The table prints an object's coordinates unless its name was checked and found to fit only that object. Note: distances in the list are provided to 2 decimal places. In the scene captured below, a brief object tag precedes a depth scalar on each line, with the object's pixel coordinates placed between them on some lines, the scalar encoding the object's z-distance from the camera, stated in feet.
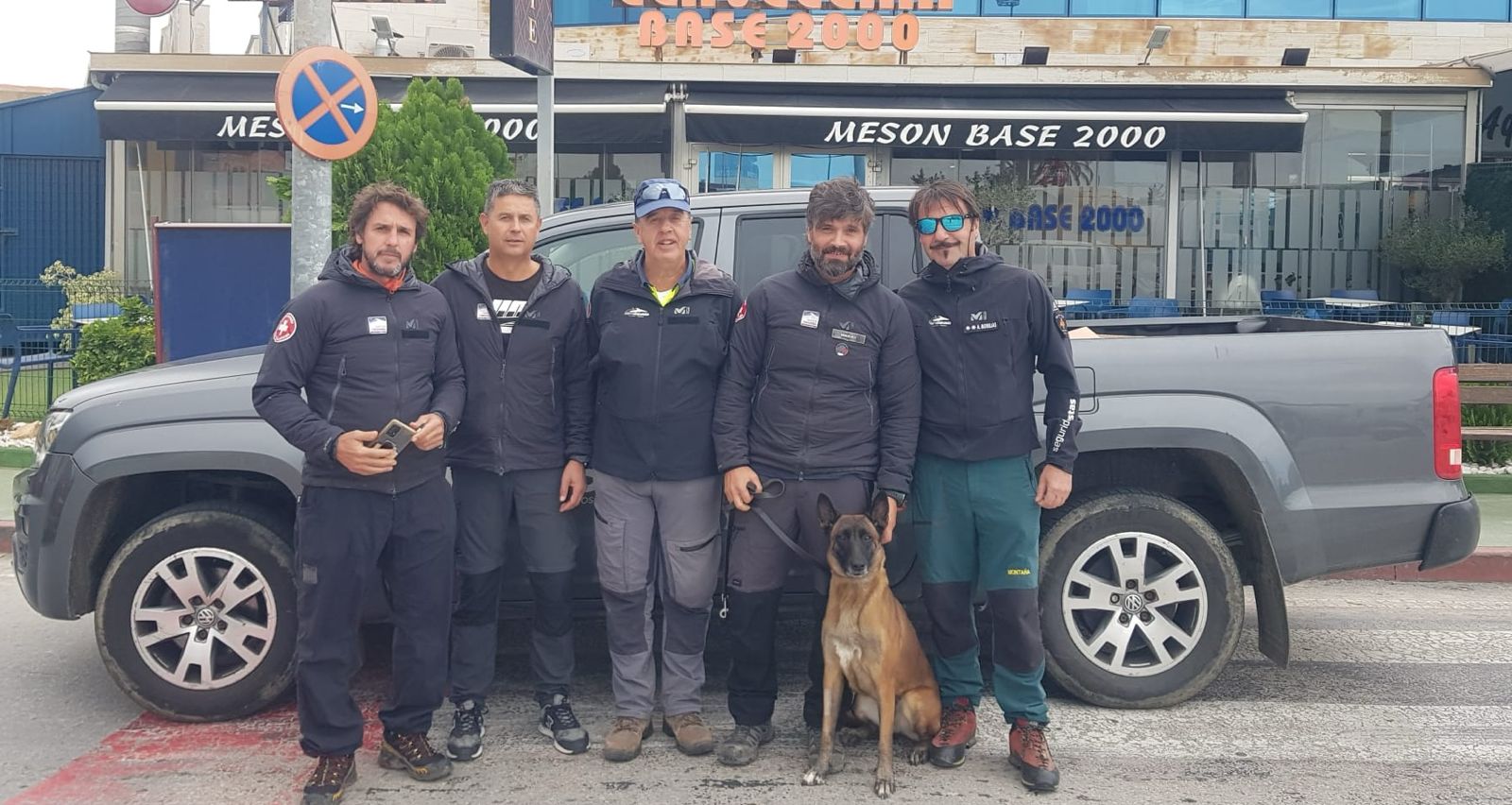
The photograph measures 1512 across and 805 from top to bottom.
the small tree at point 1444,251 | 53.26
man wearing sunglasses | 14.49
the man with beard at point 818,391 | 14.40
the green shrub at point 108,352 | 35.91
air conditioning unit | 57.30
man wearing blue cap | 14.69
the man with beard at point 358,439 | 13.28
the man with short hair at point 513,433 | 14.73
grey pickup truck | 15.74
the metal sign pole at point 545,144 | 26.84
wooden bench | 32.22
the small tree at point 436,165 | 31.04
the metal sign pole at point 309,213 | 24.35
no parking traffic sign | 23.26
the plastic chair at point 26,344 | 38.01
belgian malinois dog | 13.93
